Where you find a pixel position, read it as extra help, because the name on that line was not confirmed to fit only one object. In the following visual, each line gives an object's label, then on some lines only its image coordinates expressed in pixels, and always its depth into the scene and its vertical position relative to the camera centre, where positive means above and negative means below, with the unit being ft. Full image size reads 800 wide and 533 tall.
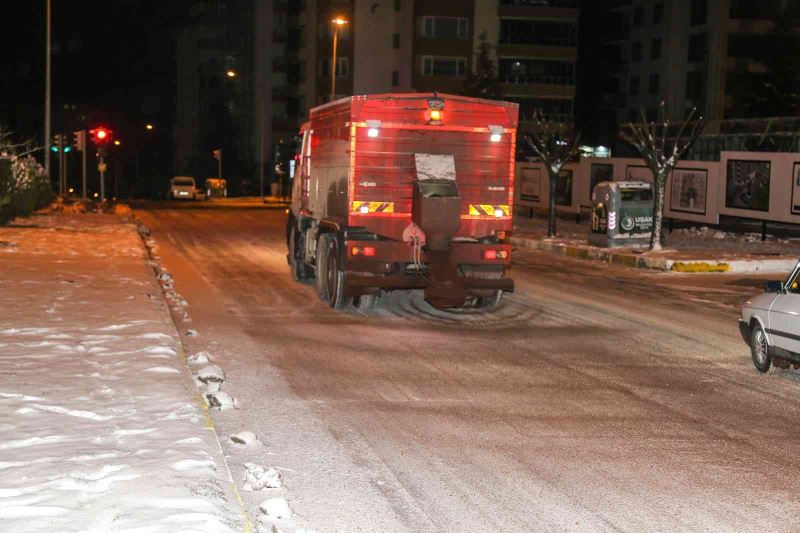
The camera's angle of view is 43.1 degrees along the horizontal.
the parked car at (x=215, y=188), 240.53 -2.57
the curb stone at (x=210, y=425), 18.69 -6.22
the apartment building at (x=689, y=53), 221.87 +32.77
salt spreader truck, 48.80 -0.61
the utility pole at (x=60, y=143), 144.77 +4.29
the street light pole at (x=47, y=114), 129.18 +7.42
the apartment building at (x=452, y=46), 243.60 +34.61
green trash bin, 88.53 -2.05
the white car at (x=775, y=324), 33.99 -4.47
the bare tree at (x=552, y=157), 104.06 +3.39
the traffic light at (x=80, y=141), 131.36 +4.17
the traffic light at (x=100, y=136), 132.57 +4.92
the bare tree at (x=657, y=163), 85.05 +2.44
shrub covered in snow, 97.14 -1.50
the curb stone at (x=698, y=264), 74.13 -5.29
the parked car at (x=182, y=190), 224.74 -3.09
